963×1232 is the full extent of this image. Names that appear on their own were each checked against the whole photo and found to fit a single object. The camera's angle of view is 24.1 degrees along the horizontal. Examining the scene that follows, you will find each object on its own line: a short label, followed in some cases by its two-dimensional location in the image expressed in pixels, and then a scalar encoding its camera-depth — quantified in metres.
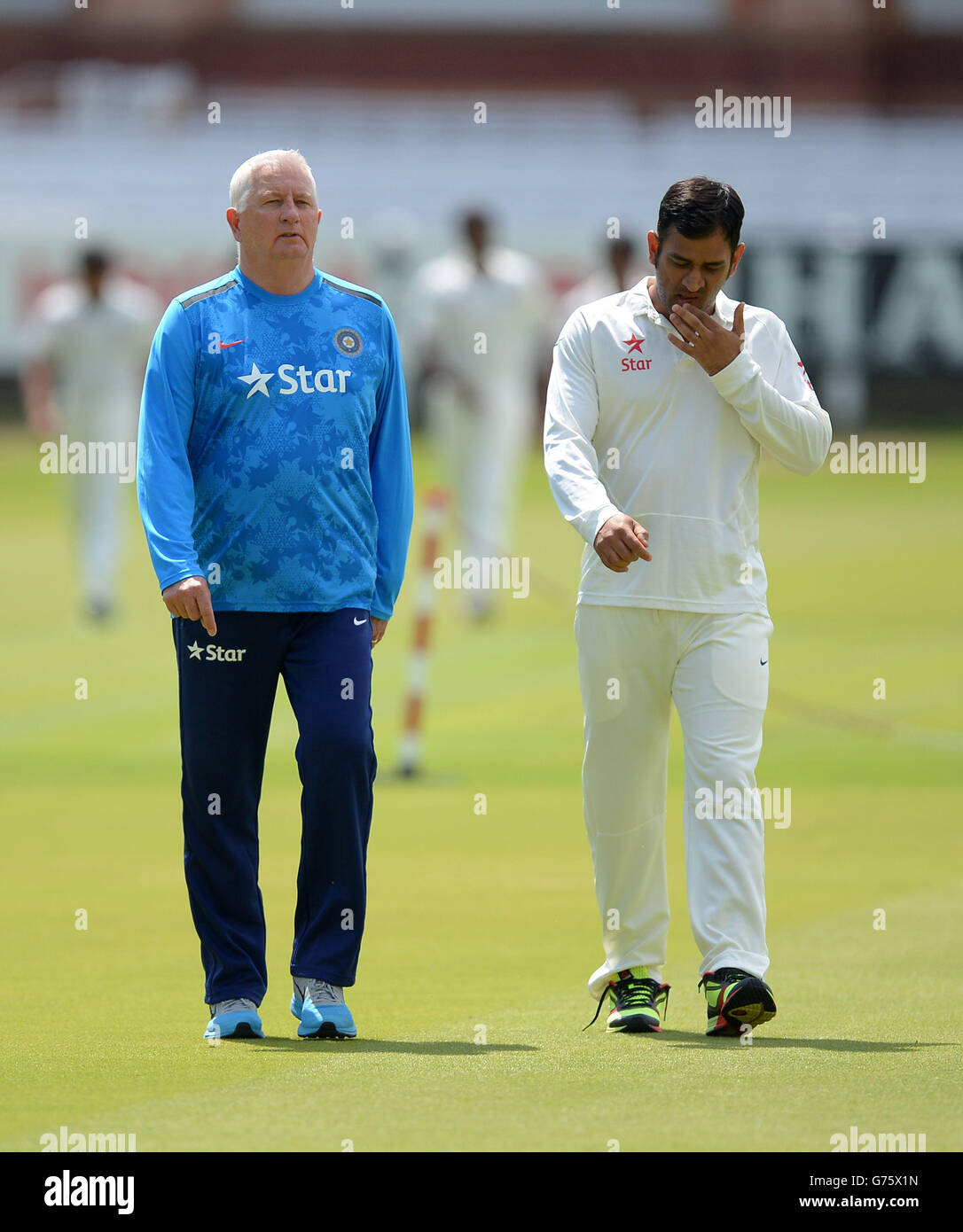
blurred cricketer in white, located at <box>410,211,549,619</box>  18.50
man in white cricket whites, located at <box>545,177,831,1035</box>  6.21
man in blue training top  6.11
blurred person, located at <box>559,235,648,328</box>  15.95
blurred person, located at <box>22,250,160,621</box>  18.53
